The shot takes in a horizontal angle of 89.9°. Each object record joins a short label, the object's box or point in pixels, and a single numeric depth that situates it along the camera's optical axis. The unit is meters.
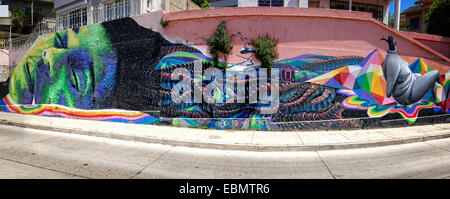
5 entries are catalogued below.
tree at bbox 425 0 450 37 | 10.82
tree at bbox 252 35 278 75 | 7.62
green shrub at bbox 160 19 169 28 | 8.38
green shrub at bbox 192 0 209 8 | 16.29
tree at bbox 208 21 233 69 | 7.83
